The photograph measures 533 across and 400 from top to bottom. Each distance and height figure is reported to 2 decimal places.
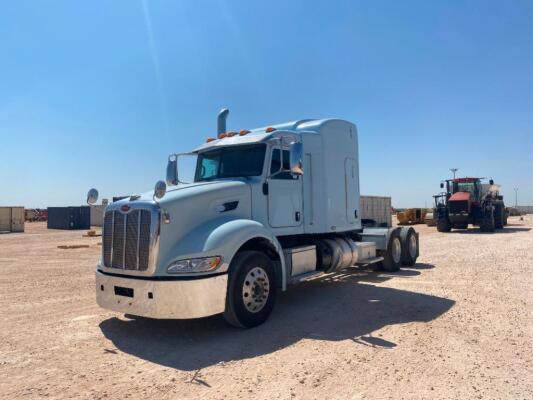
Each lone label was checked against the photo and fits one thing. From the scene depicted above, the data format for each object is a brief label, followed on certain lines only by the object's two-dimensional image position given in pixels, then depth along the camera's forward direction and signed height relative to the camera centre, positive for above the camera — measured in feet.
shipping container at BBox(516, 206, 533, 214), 381.81 +8.27
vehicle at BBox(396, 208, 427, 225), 120.37 +0.78
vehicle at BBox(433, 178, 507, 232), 85.81 +2.54
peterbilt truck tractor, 17.71 -0.37
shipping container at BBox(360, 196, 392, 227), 101.56 +2.94
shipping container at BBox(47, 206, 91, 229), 133.18 +1.33
